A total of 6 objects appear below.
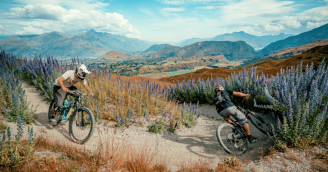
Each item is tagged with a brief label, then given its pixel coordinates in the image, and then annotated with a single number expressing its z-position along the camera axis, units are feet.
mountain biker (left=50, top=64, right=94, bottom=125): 15.17
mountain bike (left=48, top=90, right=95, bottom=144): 15.14
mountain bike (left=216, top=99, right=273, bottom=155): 14.17
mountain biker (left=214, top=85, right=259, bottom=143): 14.24
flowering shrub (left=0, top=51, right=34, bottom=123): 17.32
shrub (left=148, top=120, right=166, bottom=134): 18.42
